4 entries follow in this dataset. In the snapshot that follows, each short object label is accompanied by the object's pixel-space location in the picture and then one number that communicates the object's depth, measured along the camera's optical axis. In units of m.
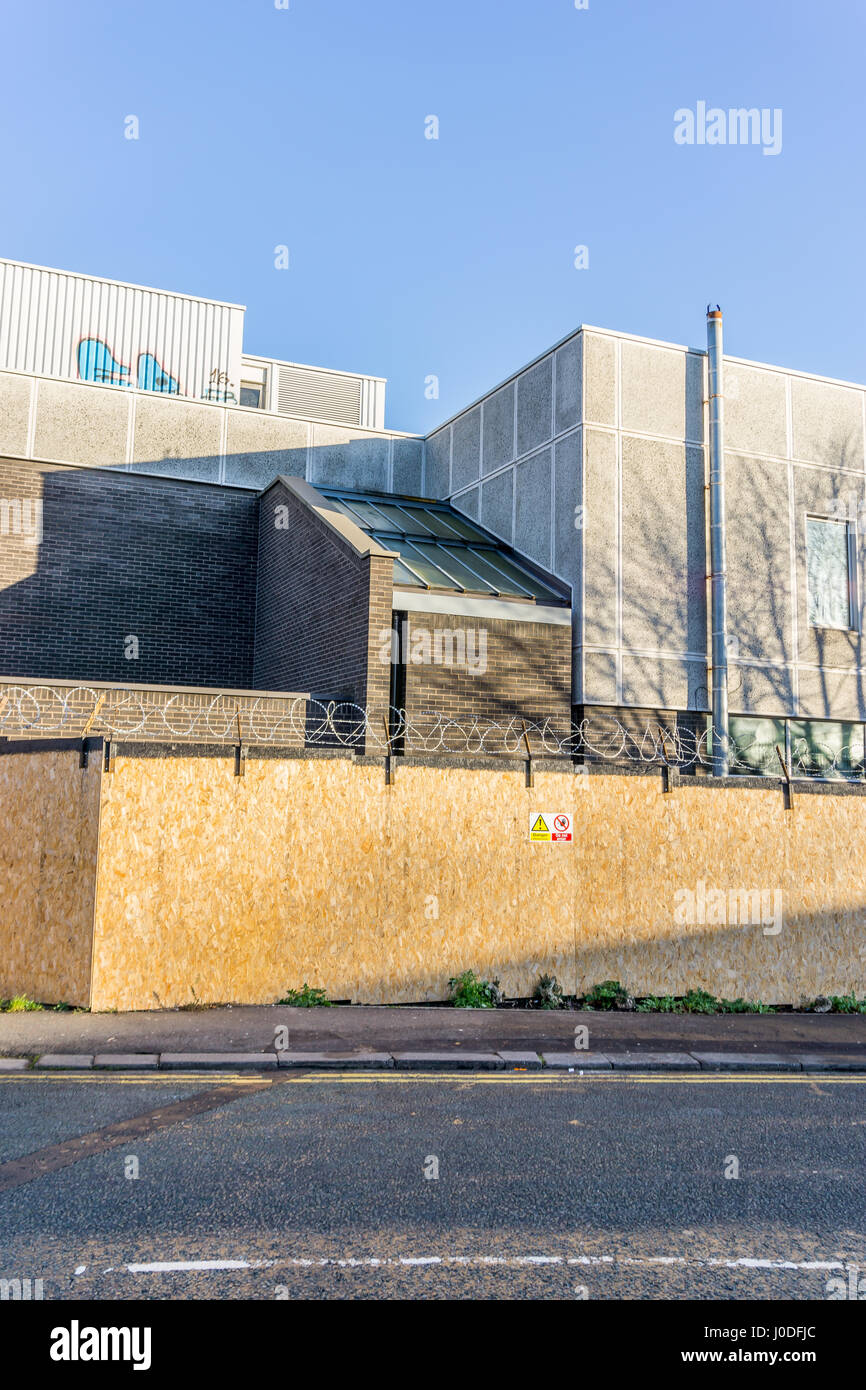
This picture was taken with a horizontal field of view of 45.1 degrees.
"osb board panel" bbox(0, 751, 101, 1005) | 10.23
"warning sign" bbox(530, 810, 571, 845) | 11.91
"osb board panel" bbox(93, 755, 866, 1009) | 10.46
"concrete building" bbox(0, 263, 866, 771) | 17.56
